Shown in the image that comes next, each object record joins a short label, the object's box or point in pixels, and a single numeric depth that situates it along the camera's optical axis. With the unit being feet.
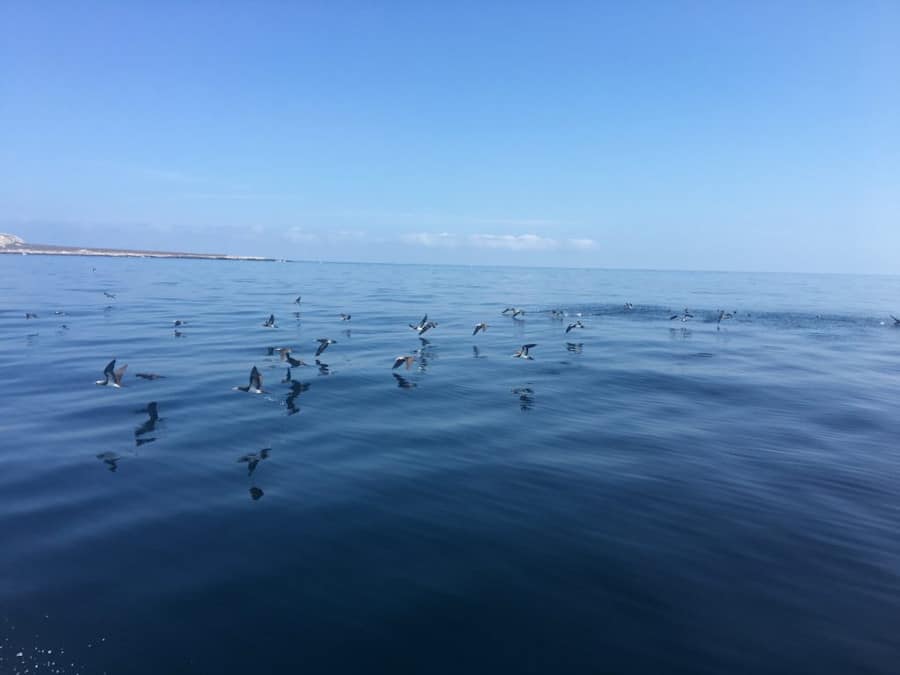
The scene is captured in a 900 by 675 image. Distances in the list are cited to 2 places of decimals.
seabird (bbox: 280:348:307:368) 77.36
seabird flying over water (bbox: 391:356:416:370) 81.11
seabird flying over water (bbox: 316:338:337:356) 92.43
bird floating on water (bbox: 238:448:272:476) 43.29
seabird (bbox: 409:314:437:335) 112.16
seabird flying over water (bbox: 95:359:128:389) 63.16
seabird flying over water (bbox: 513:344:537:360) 93.39
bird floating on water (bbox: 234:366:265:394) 62.34
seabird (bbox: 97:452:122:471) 42.68
